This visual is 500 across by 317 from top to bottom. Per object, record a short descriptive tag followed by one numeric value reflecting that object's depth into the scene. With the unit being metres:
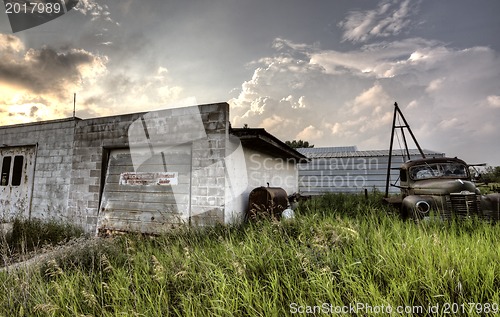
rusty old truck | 5.25
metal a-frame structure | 8.87
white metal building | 16.11
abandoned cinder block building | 5.90
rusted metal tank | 6.03
